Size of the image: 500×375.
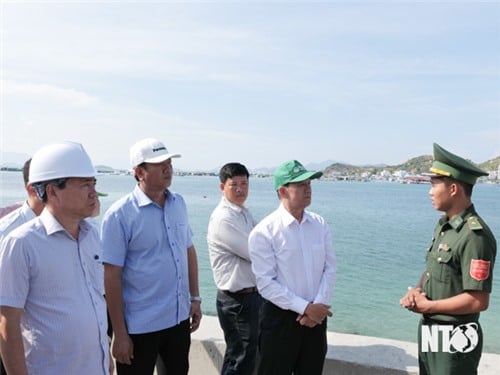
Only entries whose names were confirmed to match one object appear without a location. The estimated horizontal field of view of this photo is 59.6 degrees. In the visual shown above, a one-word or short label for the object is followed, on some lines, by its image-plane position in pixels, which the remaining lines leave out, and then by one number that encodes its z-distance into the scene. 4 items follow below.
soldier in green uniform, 2.19
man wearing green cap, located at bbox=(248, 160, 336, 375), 2.62
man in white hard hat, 1.77
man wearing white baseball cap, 2.52
